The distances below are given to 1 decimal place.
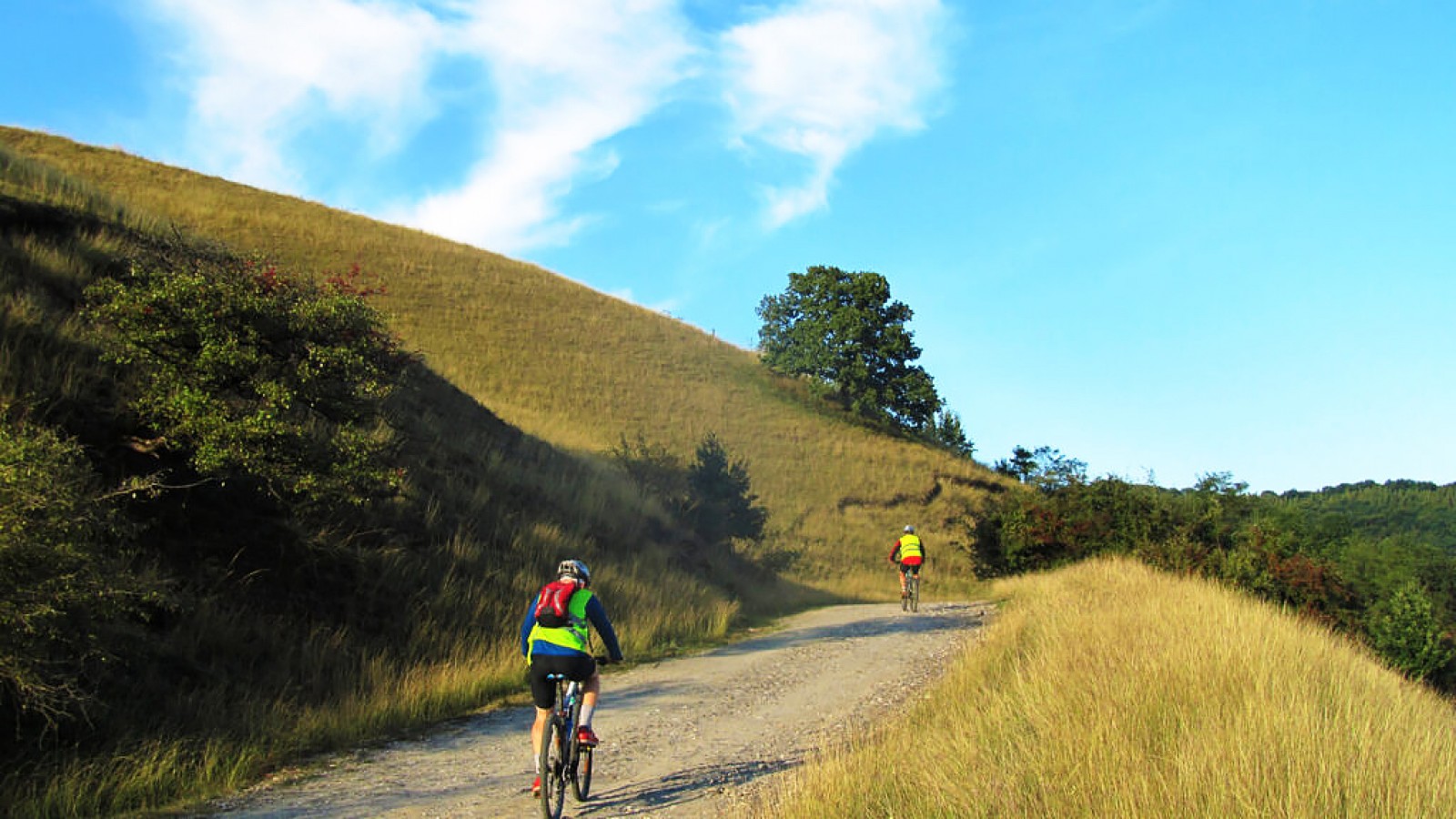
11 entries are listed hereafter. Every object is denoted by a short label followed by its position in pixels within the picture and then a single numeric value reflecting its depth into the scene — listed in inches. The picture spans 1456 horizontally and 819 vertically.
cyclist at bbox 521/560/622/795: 263.0
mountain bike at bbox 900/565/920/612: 853.2
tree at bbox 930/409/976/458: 2701.8
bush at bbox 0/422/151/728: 240.1
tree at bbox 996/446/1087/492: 1221.7
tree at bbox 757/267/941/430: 2450.8
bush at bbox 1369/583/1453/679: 1065.5
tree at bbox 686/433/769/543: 1064.2
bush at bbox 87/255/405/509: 390.6
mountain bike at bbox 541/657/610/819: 245.9
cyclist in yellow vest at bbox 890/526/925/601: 852.6
